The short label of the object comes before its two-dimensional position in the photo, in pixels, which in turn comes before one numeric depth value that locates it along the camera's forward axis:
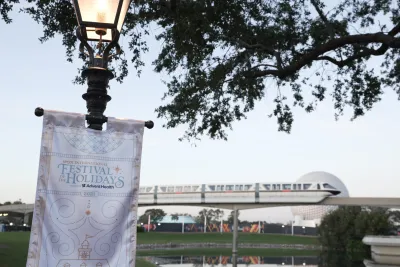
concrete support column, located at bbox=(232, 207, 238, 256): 46.00
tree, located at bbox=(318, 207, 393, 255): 53.22
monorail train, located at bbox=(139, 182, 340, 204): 50.62
